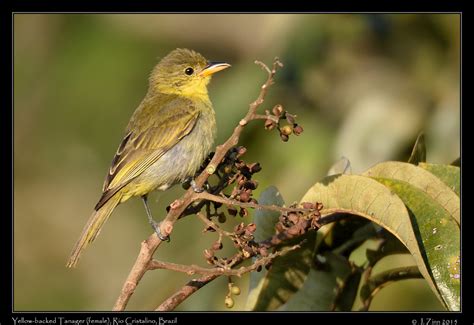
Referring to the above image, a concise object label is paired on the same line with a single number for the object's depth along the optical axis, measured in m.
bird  8.56
